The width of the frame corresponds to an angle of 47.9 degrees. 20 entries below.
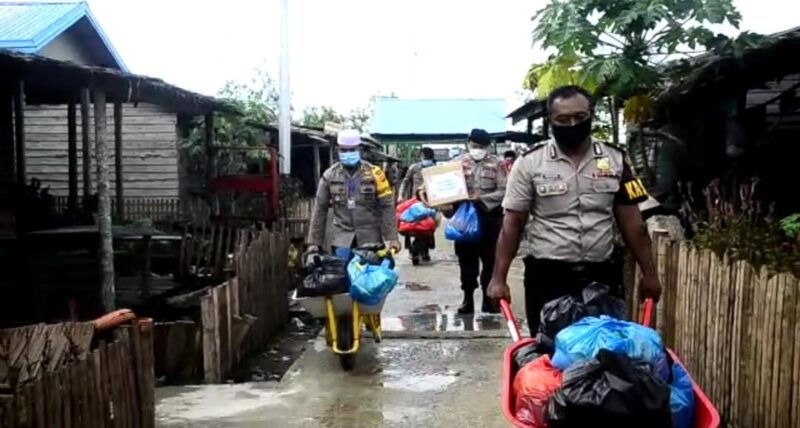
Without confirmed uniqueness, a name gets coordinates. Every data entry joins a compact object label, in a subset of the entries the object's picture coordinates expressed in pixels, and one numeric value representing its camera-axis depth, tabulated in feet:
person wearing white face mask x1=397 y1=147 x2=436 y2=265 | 43.82
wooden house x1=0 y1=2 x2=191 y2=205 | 53.31
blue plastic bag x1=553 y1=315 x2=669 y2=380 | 9.91
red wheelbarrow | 9.71
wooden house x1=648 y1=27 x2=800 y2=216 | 25.04
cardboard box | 28.04
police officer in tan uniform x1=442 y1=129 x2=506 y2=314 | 27.96
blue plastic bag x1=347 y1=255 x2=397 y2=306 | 21.25
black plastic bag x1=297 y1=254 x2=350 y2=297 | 21.35
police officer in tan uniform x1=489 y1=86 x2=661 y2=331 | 14.43
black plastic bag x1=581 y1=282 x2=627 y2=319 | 11.91
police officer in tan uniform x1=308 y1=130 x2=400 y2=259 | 23.94
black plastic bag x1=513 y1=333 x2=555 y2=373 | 11.38
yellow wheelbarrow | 21.57
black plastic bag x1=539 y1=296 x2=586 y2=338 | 11.62
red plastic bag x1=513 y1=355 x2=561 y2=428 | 9.86
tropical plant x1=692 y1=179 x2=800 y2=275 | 15.62
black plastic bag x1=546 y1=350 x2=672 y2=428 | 8.84
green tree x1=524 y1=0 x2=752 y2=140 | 25.02
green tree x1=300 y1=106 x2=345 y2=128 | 120.72
